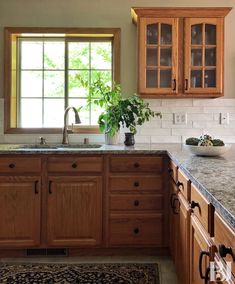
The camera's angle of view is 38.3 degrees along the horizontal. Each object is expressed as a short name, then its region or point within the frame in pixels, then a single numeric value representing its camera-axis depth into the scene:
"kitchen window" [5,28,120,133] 3.37
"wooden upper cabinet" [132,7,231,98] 2.96
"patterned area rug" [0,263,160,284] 2.29
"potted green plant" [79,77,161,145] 2.96
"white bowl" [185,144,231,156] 2.18
